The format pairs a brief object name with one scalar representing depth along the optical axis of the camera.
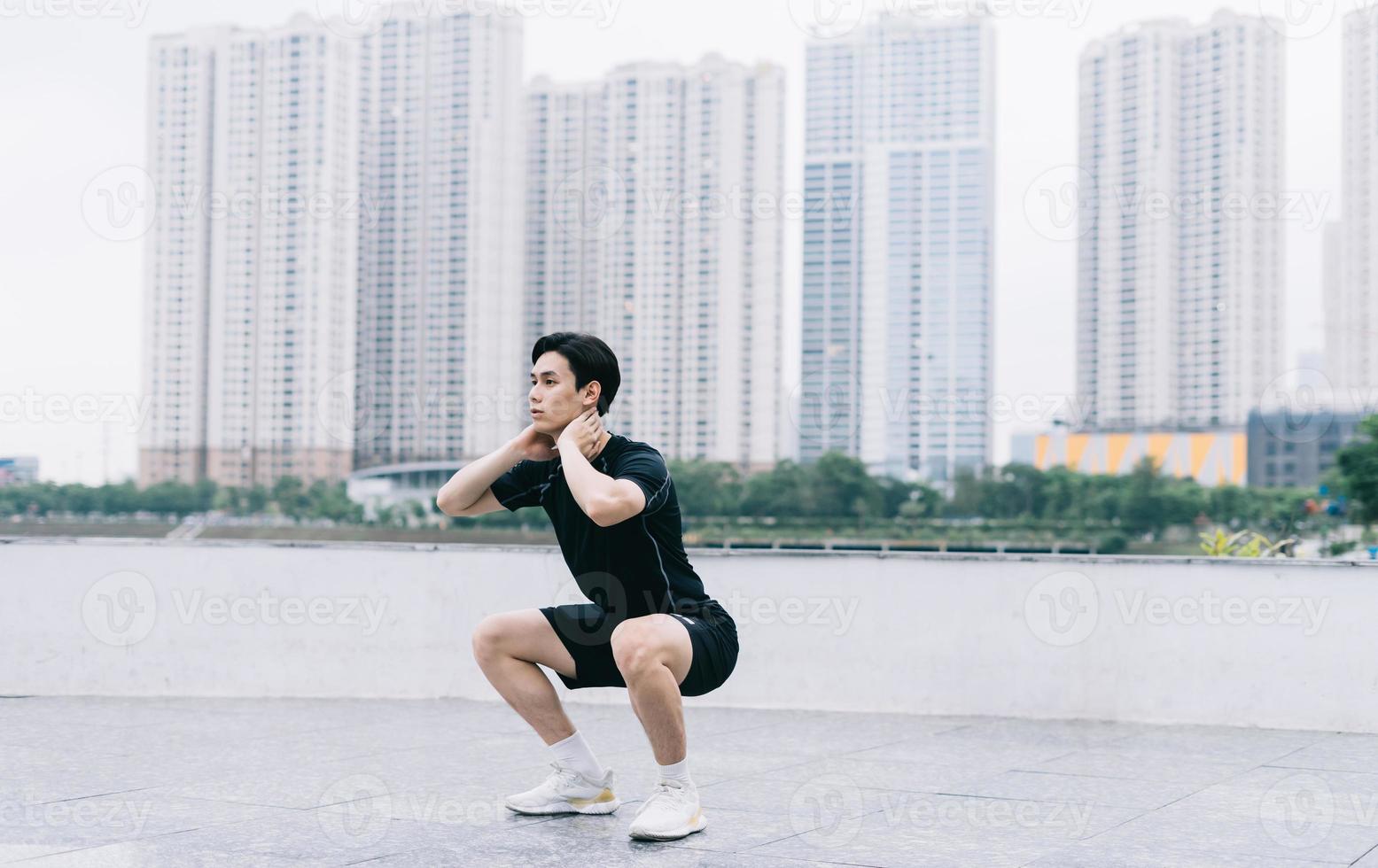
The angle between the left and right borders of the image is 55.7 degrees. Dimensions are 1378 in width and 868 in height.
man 3.21
